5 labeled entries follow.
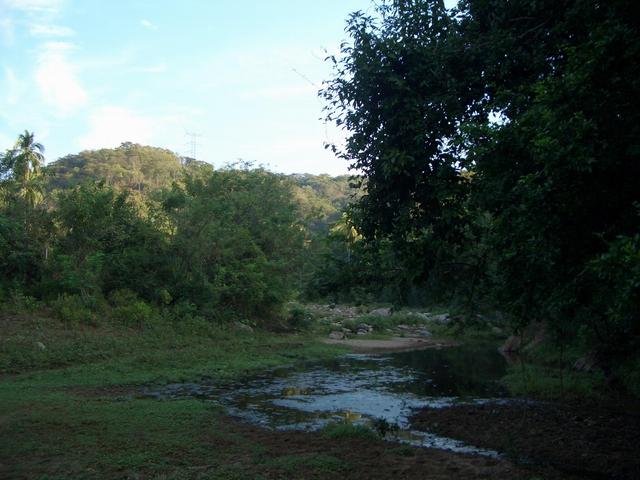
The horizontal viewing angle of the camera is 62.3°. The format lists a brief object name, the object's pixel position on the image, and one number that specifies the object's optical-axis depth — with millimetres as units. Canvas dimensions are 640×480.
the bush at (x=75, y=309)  20297
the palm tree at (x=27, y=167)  29000
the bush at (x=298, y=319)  31984
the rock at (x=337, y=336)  31531
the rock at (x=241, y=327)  26908
